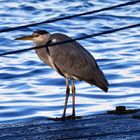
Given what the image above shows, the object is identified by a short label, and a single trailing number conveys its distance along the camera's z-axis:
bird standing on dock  22.39
